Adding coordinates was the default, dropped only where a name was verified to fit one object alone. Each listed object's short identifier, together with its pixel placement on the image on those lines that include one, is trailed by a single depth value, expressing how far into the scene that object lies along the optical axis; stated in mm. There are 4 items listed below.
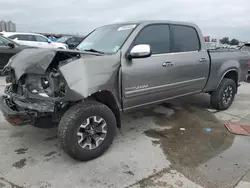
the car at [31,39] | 10613
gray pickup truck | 2291
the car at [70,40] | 15251
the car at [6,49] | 6754
